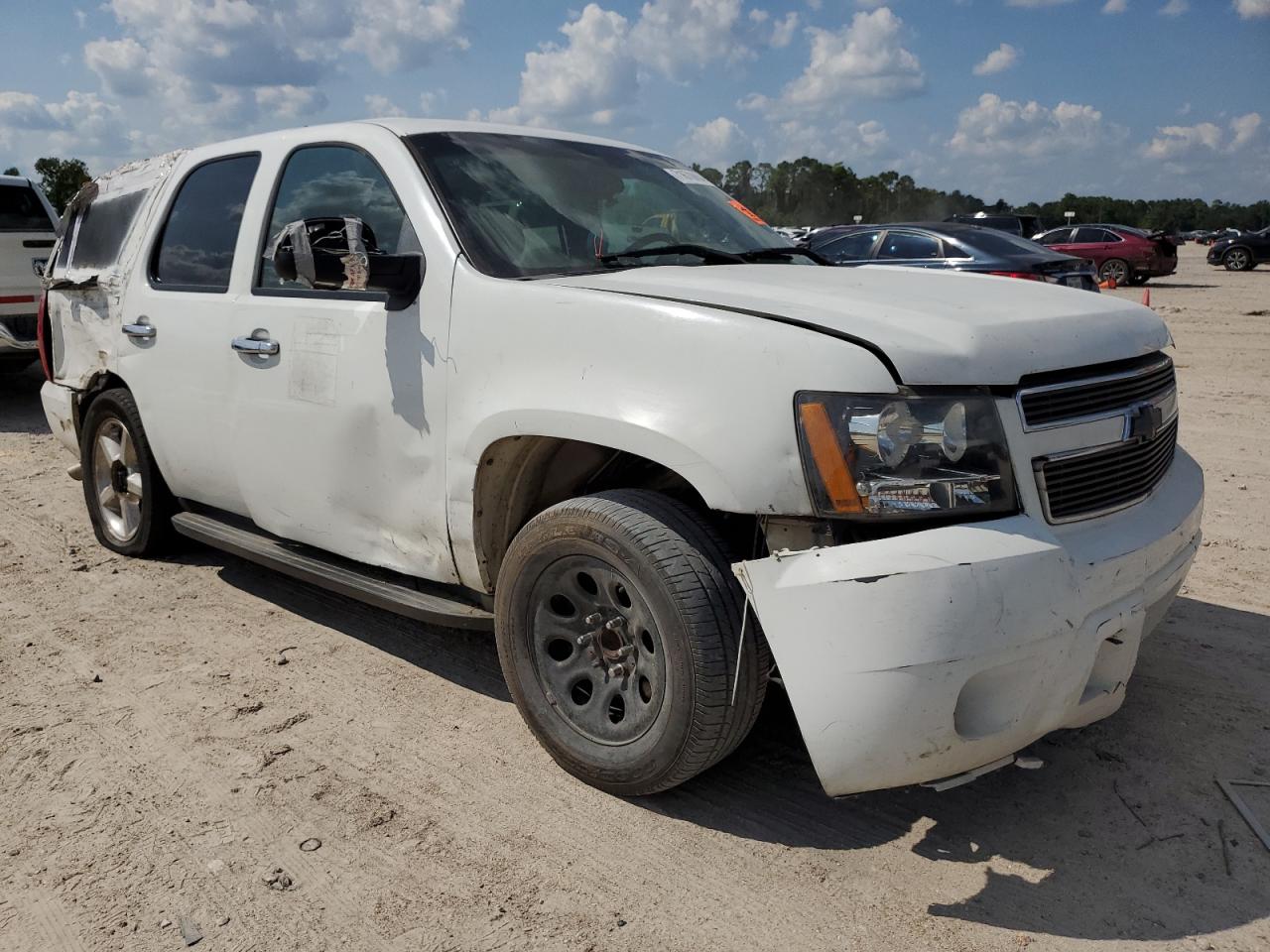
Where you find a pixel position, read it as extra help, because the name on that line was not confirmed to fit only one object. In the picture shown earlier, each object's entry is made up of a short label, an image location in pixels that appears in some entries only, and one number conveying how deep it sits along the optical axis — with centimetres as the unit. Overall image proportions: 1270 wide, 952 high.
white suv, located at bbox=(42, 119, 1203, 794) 232
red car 2383
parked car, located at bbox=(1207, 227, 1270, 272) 3155
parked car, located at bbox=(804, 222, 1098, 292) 1143
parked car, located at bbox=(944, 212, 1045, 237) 2117
